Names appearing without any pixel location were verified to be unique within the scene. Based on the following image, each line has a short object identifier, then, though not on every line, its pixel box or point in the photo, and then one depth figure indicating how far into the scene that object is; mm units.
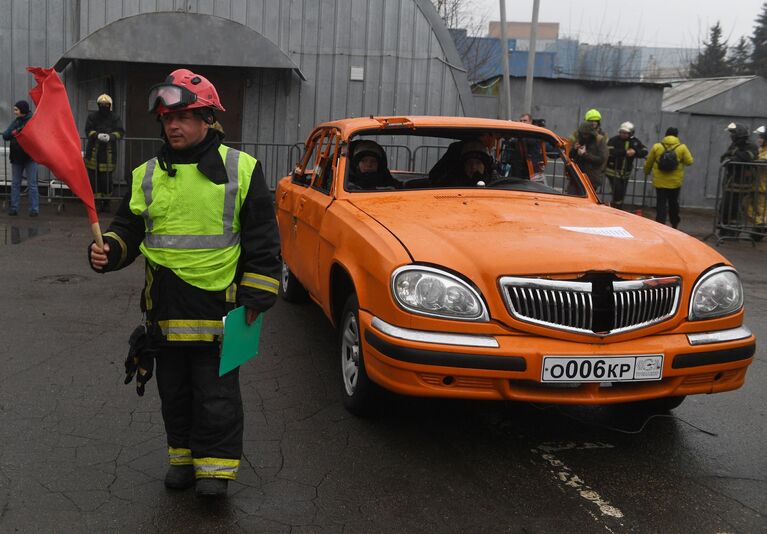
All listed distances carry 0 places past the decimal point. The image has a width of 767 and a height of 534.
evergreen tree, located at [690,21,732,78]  56750
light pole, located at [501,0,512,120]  16172
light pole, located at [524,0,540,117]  16500
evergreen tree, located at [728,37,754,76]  57875
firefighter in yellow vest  3488
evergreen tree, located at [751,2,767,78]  57625
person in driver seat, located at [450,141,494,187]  6172
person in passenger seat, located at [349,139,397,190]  6039
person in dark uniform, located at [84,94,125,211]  13641
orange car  3908
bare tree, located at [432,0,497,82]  44656
